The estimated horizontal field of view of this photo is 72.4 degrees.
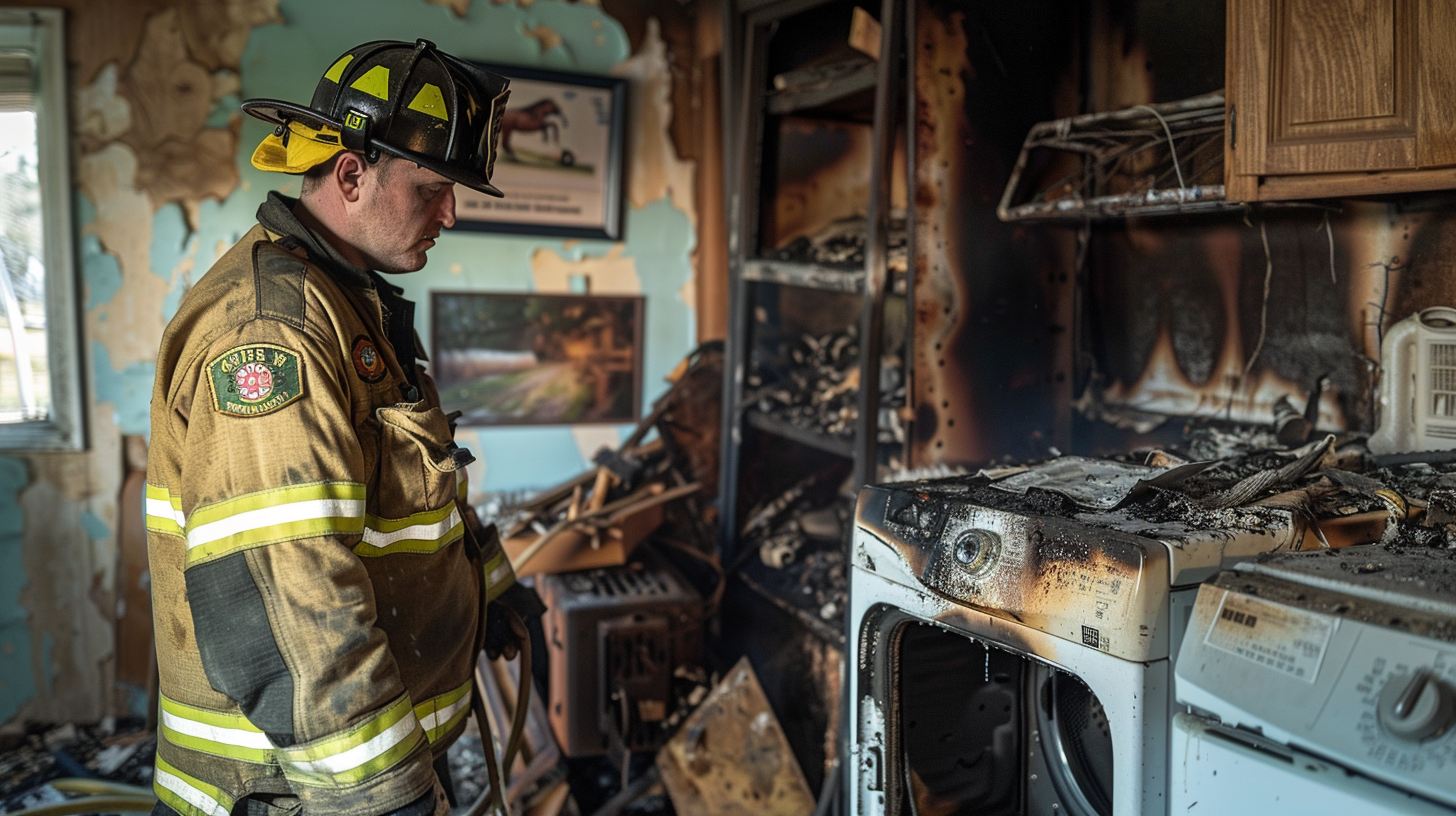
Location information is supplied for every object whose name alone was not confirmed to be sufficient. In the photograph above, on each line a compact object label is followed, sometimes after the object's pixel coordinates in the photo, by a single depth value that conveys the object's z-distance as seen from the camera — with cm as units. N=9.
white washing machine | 95
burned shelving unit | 259
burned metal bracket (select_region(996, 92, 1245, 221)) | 198
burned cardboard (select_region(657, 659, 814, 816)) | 262
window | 315
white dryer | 125
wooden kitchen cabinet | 154
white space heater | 184
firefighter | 129
